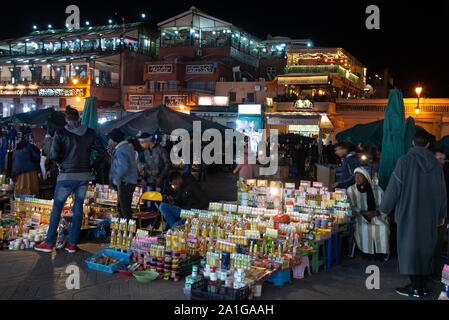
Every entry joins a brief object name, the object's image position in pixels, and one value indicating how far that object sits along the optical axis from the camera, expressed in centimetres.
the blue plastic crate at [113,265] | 550
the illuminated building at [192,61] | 3222
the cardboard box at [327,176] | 1267
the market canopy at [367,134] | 1056
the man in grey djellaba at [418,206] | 484
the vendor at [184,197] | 757
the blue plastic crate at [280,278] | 530
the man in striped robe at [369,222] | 655
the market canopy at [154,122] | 966
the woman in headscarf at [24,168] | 917
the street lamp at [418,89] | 2036
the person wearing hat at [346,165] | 816
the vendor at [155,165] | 918
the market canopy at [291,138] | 2045
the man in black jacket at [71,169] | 626
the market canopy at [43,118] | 1194
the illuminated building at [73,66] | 3416
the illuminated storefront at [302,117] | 2605
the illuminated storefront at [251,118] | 2767
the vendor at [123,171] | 743
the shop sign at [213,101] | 3114
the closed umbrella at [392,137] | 716
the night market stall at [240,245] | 486
